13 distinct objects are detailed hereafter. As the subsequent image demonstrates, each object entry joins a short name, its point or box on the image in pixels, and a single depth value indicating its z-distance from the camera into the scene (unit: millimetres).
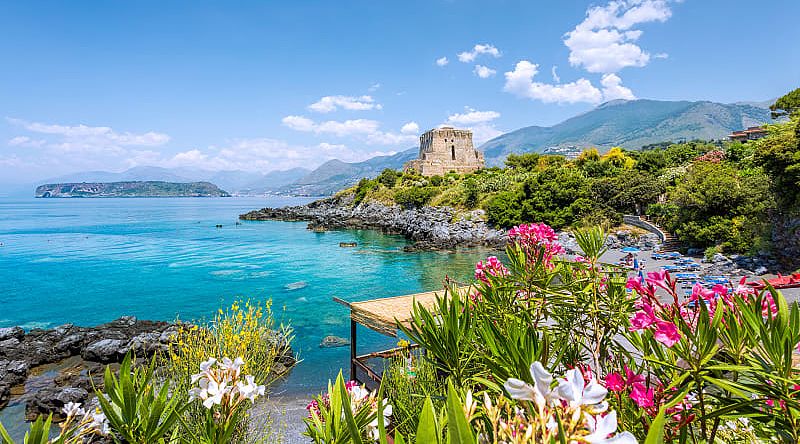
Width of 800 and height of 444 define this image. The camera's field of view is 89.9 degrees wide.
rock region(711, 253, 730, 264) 13967
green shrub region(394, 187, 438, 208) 38688
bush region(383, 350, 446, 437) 3433
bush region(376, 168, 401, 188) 49281
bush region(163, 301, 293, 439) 3465
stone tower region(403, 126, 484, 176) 55719
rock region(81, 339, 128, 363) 9375
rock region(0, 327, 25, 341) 10432
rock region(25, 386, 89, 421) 6859
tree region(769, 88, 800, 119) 16969
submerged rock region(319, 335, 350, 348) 10617
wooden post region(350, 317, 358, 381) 6742
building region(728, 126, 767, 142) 34219
